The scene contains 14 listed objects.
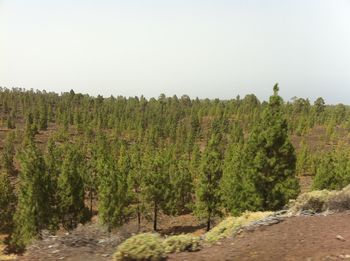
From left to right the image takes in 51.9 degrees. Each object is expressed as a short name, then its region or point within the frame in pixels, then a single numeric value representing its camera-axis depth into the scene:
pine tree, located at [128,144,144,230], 39.97
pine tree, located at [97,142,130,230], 32.25
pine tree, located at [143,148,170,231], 38.28
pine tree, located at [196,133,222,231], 30.42
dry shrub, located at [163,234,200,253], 9.98
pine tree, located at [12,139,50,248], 28.44
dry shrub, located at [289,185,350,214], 14.46
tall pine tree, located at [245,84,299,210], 22.03
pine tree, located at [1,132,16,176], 67.97
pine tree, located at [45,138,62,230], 29.90
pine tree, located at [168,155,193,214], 51.47
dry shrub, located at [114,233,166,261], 9.02
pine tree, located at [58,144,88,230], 32.12
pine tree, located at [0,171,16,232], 38.28
